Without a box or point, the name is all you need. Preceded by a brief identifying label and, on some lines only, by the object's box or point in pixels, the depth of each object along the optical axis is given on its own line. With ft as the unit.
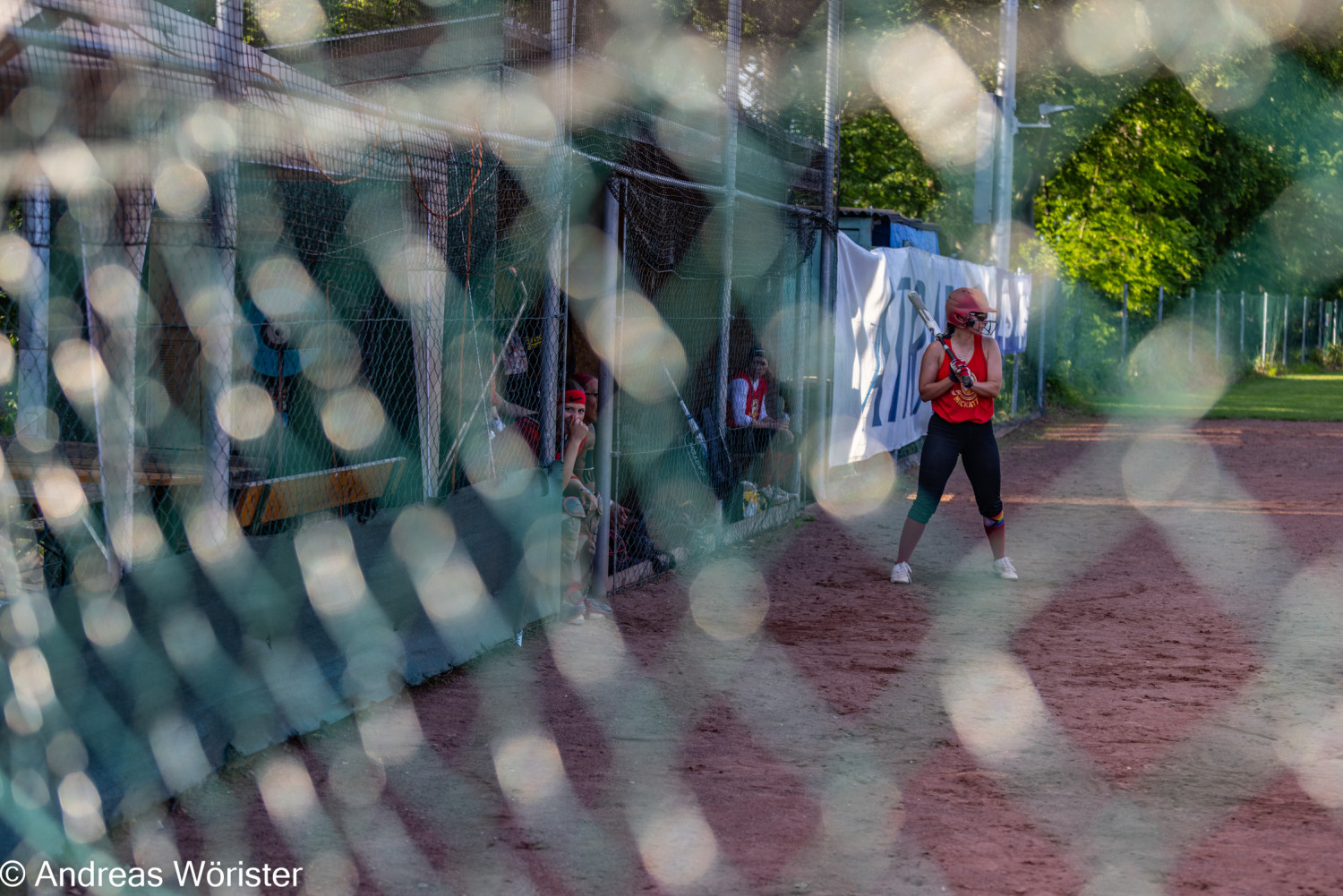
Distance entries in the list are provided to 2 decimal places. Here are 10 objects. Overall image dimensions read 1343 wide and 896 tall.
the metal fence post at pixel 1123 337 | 89.07
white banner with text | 36.58
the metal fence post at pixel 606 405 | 24.12
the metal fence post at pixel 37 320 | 17.31
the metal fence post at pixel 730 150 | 30.55
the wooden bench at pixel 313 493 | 18.71
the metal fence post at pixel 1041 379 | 73.56
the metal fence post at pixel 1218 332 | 106.63
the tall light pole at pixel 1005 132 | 66.03
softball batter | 26.61
